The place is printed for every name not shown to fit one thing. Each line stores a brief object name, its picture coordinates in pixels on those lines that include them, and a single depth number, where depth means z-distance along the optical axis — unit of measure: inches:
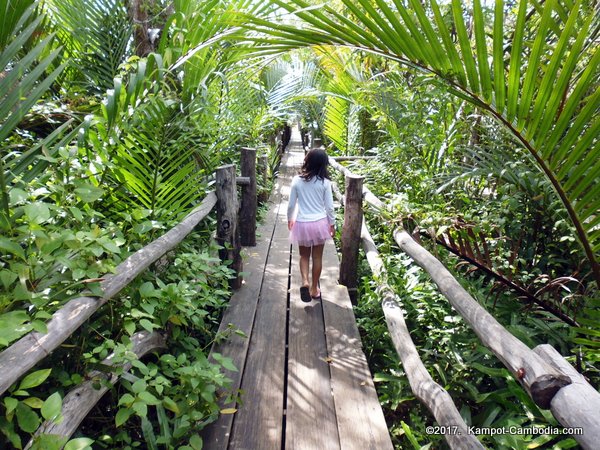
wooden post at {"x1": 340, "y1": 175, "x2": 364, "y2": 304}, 134.3
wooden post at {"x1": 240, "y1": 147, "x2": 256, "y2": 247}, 167.3
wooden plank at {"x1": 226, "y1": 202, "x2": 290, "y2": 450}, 77.9
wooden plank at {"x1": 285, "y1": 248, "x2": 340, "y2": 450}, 78.7
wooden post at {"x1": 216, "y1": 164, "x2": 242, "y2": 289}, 128.3
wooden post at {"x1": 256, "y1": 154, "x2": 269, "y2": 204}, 249.1
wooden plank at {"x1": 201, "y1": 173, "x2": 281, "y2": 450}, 76.8
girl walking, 133.7
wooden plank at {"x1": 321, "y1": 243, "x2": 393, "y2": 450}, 79.1
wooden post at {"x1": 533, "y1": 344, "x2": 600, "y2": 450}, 31.4
